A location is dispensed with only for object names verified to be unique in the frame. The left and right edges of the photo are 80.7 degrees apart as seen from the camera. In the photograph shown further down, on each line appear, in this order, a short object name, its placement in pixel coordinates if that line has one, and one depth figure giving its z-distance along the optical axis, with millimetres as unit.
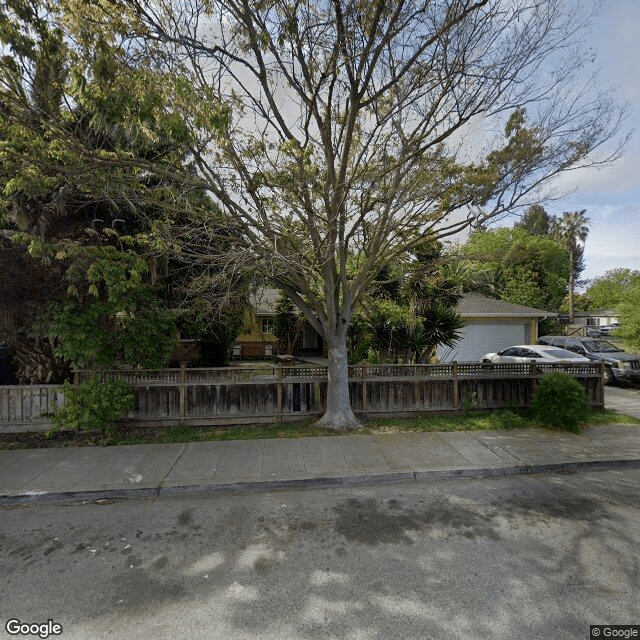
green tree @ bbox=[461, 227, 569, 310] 12814
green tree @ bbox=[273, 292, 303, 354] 18250
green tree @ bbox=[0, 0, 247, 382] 5355
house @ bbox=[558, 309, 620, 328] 53062
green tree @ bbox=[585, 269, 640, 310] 42334
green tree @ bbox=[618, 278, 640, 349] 13164
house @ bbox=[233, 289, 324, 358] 21297
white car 12875
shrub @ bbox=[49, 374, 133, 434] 6766
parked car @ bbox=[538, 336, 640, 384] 12594
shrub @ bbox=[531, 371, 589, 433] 7379
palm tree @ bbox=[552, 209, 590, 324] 45719
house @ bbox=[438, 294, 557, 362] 17641
